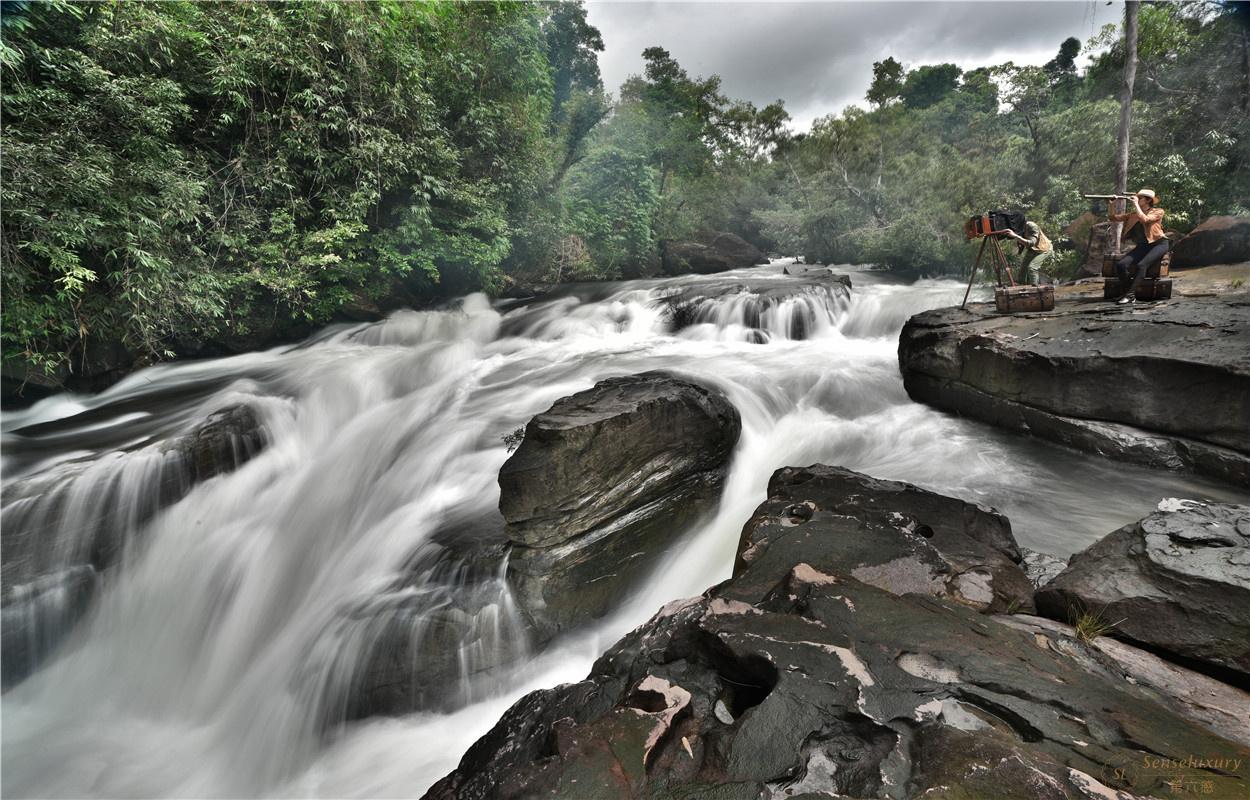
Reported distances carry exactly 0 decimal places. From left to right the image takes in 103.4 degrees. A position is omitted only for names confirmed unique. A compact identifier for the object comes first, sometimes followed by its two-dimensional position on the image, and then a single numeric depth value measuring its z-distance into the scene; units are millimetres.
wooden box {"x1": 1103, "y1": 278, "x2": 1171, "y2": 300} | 5609
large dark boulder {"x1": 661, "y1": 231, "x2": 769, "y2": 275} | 22000
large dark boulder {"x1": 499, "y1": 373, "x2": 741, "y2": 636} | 4176
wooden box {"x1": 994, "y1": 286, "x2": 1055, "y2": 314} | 6406
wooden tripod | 6324
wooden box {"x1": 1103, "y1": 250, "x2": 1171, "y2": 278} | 5727
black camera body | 6098
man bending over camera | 6487
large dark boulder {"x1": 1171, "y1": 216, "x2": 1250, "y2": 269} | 8391
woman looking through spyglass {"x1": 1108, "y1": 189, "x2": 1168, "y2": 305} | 5441
